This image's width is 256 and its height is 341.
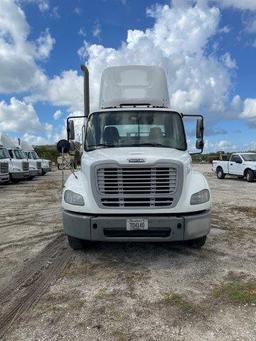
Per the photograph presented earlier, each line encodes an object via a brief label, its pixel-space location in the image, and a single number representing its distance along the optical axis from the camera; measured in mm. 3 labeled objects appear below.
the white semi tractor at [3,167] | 21000
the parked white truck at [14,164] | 23797
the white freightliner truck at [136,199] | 6215
